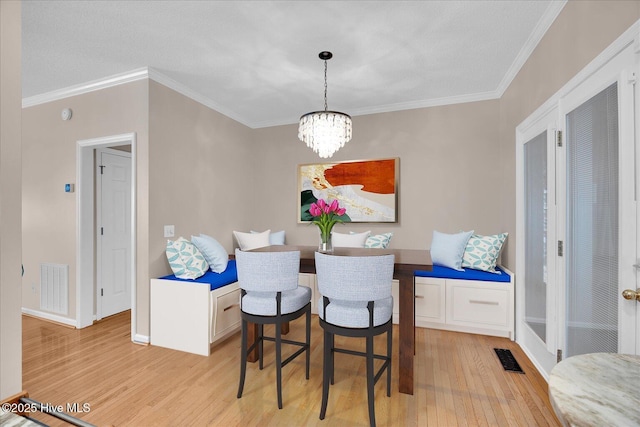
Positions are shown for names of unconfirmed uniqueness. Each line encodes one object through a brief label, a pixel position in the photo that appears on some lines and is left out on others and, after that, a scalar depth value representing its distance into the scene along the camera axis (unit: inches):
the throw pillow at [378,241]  141.9
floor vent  93.2
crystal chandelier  105.2
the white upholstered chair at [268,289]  75.8
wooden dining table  80.9
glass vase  94.1
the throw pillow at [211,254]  121.0
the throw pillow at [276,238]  166.9
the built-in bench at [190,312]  104.6
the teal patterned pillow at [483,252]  123.6
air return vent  129.7
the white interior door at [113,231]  137.8
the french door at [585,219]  54.1
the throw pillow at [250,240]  157.8
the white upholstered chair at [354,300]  68.2
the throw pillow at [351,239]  142.8
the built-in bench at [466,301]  116.0
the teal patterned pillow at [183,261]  112.0
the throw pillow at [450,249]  127.1
